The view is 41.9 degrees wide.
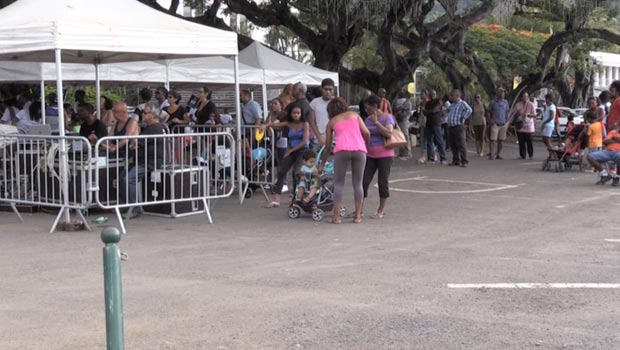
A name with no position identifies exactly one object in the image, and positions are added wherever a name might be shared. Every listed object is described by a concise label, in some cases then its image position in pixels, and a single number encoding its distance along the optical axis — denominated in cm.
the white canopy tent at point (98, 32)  977
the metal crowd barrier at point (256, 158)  1309
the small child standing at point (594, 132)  1585
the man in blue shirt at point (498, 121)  2109
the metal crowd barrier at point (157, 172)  1052
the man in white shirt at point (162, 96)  1717
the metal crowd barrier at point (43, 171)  990
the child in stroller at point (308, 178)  1120
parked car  3200
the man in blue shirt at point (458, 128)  1886
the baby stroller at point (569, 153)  1705
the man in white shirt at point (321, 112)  1215
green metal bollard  423
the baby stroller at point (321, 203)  1112
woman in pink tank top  1057
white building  6456
